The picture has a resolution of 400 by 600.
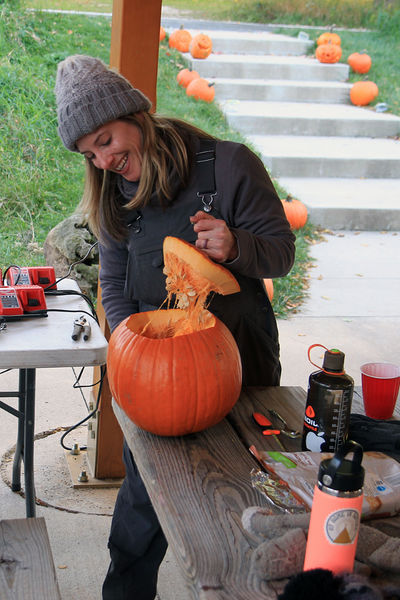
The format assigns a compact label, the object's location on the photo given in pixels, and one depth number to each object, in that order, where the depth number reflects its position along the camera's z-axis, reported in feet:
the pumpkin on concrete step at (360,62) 34.58
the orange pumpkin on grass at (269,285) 15.40
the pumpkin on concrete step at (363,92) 32.45
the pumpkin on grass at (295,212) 21.76
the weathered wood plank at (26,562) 5.10
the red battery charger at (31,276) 7.55
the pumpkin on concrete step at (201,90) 28.68
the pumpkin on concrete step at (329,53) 34.65
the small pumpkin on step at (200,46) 32.71
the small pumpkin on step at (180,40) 35.12
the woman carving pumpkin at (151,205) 5.95
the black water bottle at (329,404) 4.50
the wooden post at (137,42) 8.04
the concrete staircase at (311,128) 24.61
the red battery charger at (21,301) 6.66
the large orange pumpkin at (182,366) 4.69
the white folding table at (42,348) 5.80
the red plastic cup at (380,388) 5.56
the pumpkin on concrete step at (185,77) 30.25
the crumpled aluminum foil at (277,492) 3.89
